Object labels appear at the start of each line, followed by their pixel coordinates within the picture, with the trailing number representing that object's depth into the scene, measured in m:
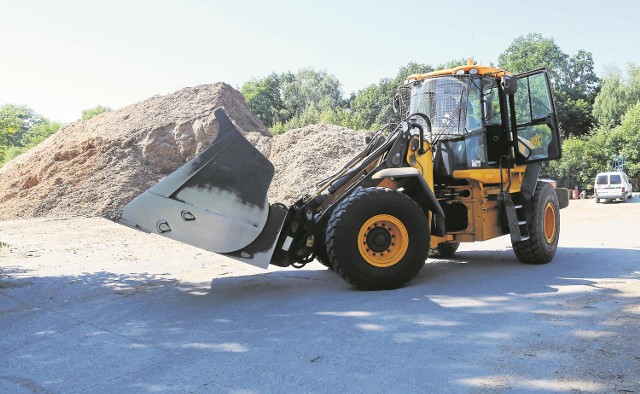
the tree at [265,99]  66.38
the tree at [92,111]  66.32
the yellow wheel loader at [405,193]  6.07
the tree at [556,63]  67.12
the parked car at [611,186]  28.78
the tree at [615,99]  54.03
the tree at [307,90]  70.75
